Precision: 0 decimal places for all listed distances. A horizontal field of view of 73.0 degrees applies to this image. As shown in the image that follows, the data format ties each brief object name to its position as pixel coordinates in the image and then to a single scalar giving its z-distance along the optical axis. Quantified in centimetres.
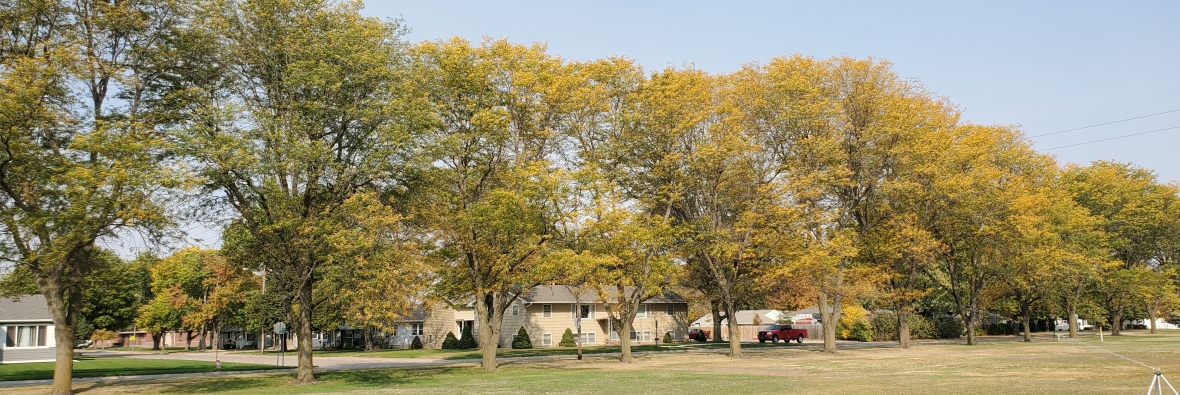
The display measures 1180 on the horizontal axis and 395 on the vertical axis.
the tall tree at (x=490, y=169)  3384
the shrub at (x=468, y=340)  6519
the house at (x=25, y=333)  4706
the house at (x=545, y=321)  6906
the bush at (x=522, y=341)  6519
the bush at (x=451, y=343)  6488
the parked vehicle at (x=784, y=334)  7399
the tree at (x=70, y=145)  2238
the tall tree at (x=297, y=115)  2711
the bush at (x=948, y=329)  7850
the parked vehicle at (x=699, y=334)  7712
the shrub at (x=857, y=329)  7600
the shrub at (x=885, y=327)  7775
